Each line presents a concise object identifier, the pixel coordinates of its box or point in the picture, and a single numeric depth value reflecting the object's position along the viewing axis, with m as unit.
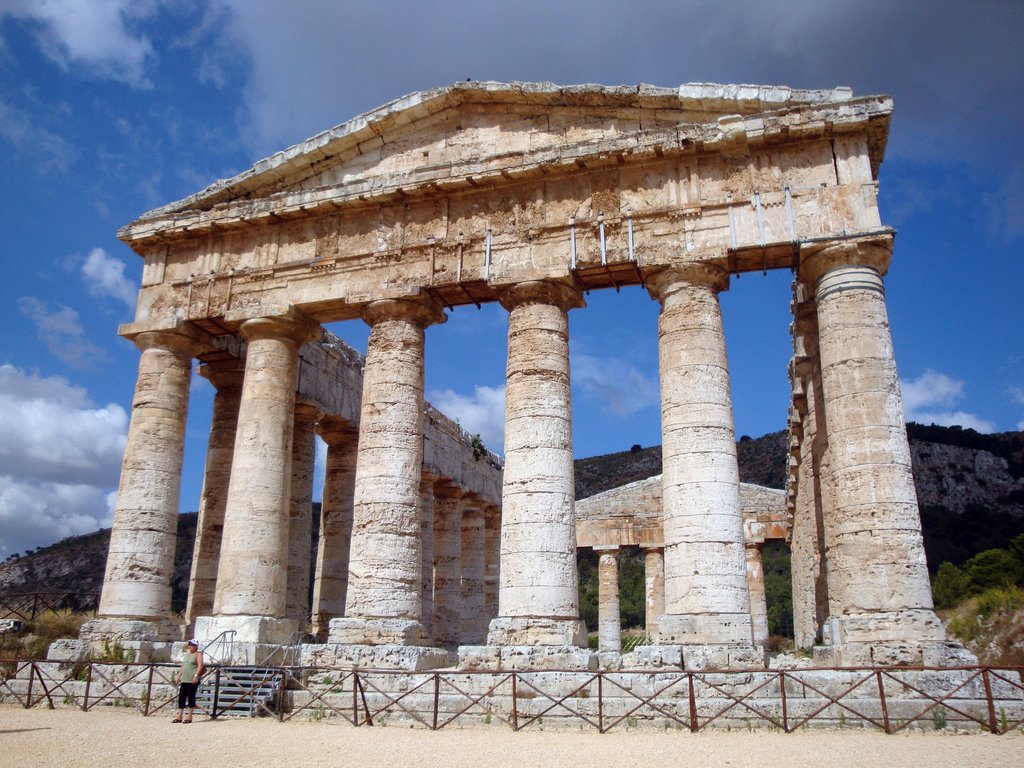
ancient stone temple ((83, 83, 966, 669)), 13.30
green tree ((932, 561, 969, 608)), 27.39
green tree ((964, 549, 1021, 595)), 26.44
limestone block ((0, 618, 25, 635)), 18.95
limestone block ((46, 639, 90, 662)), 15.72
